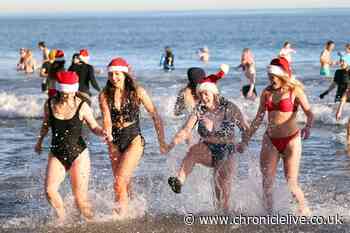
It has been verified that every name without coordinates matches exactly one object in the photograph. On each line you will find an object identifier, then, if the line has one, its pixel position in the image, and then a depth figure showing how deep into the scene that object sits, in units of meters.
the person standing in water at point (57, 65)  14.21
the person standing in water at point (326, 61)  21.15
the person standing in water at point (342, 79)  14.45
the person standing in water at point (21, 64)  28.60
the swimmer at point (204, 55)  31.93
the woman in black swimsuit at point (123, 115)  7.22
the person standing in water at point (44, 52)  24.83
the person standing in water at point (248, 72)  18.25
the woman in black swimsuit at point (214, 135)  7.18
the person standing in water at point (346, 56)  15.26
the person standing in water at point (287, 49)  21.56
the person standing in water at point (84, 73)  13.27
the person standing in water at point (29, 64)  27.91
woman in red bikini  7.06
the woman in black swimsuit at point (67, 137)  6.91
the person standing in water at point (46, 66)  16.95
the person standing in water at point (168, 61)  27.47
